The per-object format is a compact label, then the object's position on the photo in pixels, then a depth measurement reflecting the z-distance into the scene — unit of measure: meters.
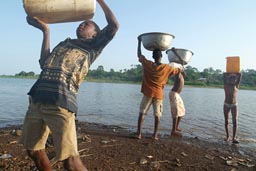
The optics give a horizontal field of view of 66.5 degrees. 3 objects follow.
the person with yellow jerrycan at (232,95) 4.58
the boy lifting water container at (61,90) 1.83
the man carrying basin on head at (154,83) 3.96
